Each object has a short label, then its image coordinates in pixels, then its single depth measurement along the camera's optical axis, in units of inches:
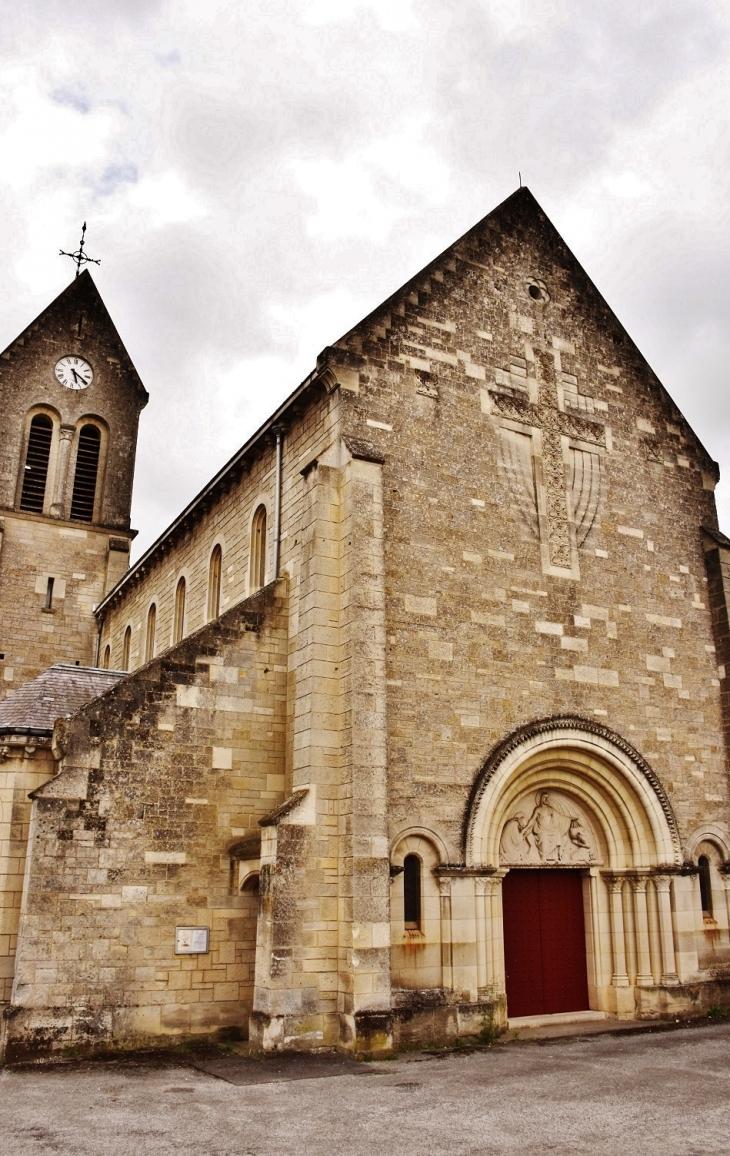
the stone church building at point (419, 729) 484.4
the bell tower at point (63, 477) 1034.7
